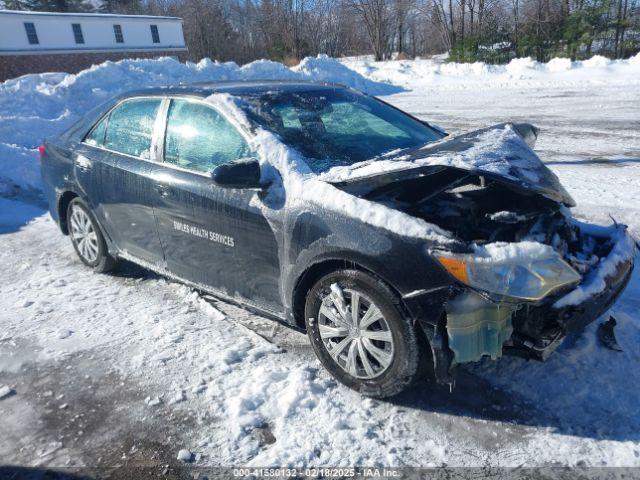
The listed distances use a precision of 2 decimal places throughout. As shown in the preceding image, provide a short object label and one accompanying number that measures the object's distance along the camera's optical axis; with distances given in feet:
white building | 110.52
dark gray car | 8.09
